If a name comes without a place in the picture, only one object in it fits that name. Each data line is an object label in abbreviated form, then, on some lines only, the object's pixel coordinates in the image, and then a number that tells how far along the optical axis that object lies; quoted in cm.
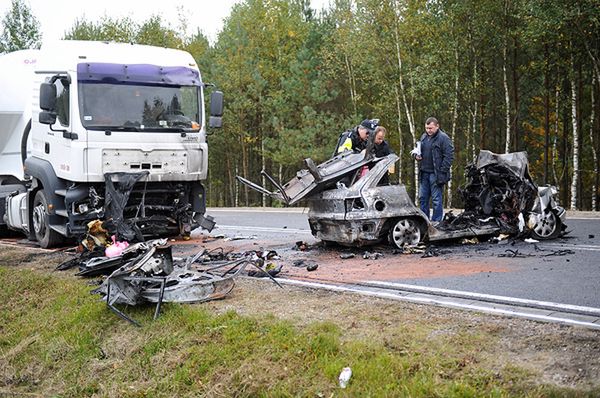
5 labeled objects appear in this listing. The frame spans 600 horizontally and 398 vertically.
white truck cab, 1051
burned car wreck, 926
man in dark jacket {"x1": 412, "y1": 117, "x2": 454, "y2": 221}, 1133
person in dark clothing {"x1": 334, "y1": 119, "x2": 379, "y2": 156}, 1030
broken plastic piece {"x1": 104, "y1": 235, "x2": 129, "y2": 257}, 835
